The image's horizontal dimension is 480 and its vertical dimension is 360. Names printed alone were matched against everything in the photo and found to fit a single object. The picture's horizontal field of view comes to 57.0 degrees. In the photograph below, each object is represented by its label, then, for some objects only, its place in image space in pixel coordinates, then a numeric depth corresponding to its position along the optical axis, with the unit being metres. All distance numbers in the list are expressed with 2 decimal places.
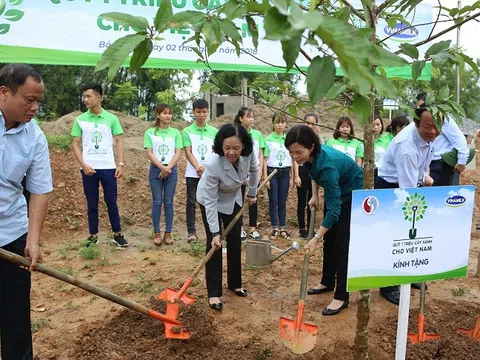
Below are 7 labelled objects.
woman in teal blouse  3.06
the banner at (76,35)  5.14
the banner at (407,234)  2.12
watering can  4.44
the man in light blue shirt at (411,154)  3.24
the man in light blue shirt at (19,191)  2.05
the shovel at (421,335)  2.97
